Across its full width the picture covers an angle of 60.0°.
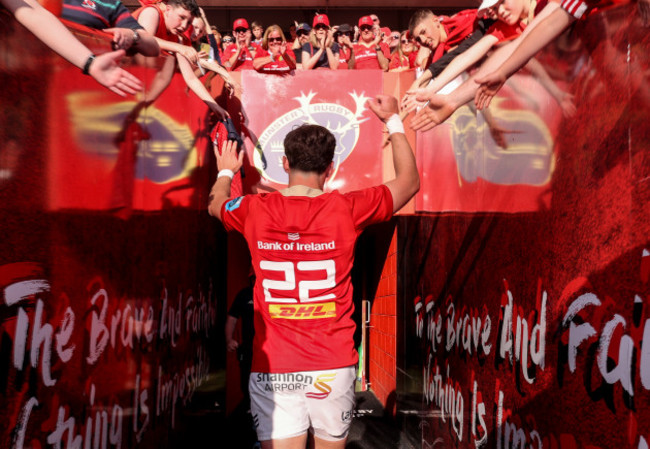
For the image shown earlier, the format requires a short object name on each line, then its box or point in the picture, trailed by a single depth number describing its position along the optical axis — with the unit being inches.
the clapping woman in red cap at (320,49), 279.4
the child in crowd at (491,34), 121.0
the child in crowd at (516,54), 81.0
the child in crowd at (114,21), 103.7
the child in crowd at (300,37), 325.4
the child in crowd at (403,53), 290.2
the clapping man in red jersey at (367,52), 299.0
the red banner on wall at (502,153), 96.5
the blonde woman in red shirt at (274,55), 234.5
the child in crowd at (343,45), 319.3
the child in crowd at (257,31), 335.3
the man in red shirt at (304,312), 87.3
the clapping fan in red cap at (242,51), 279.4
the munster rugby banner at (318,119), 230.8
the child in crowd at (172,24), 154.1
